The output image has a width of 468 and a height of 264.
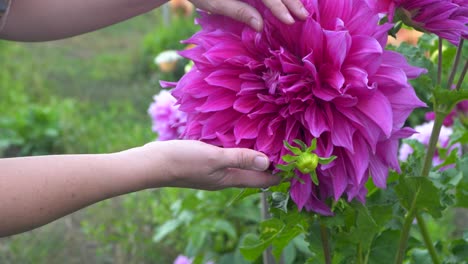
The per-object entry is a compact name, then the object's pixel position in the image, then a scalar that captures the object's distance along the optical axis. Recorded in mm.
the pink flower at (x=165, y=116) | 2078
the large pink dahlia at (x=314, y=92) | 933
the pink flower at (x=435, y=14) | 987
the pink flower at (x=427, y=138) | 2113
